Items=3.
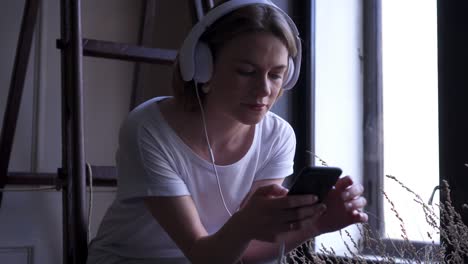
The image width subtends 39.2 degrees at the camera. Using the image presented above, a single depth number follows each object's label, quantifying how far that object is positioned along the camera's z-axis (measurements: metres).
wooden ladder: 1.24
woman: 0.97
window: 1.47
